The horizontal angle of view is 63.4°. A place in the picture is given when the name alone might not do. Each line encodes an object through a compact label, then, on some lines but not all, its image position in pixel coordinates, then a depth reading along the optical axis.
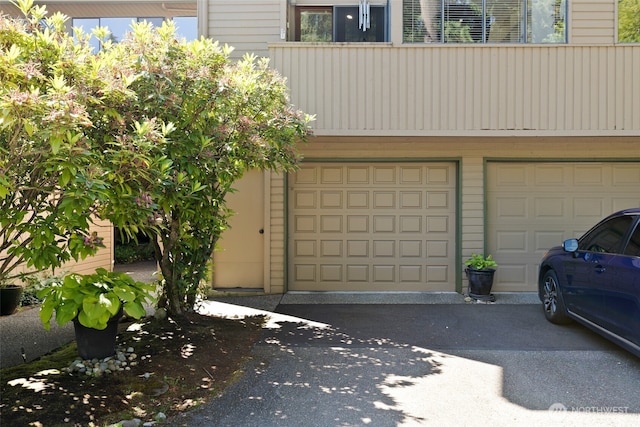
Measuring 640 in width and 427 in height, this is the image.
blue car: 4.96
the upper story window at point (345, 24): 8.87
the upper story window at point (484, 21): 8.36
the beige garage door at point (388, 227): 9.07
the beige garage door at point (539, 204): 9.00
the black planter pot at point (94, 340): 4.82
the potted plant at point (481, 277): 8.29
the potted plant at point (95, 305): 4.40
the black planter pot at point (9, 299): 6.96
